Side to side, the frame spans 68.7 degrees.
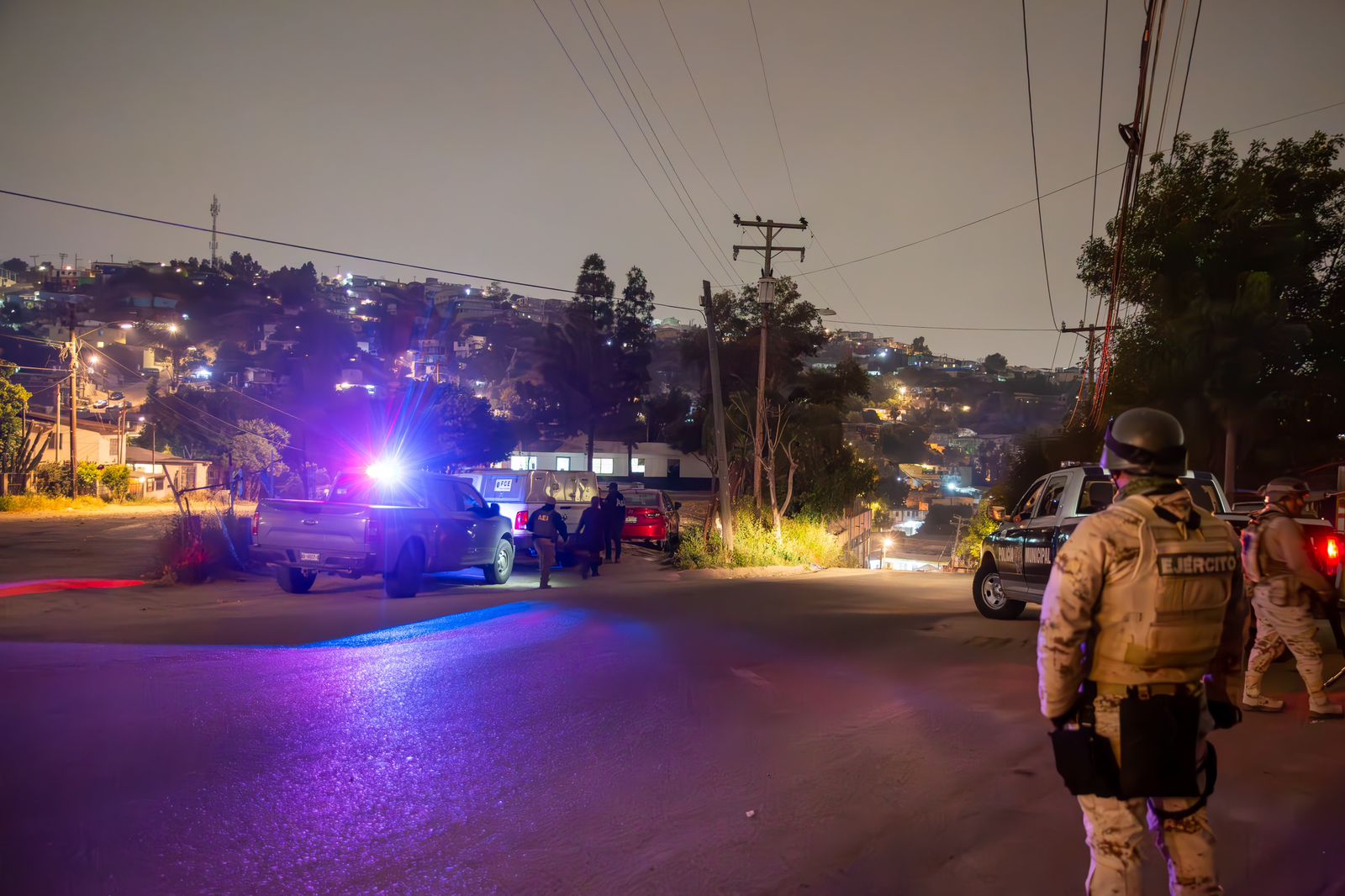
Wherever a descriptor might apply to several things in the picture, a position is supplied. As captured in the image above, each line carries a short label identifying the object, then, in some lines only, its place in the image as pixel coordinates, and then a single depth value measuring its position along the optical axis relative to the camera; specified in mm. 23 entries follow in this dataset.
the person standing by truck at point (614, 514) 21866
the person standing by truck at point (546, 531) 17062
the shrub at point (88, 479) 45438
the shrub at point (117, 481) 46812
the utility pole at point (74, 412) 42969
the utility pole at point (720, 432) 24797
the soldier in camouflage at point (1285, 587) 6668
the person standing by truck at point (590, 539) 19828
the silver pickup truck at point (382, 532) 13852
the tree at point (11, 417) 41875
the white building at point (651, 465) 73438
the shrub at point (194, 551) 15445
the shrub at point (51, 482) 43906
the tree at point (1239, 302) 26719
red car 28281
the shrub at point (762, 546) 24469
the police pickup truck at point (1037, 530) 10625
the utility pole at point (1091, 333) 38984
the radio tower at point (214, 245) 155450
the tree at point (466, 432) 55375
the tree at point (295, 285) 137375
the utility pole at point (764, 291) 28297
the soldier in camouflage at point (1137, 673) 3324
